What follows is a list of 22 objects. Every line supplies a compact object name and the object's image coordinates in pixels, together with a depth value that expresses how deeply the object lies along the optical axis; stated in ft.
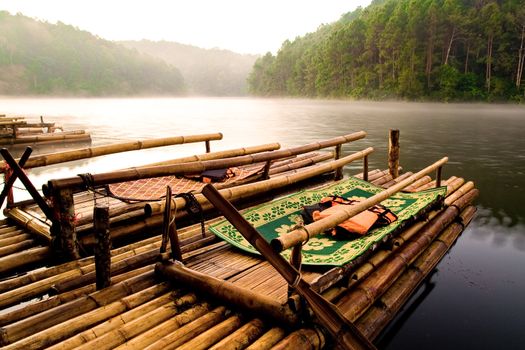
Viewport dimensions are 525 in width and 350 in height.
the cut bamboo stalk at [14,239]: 14.93
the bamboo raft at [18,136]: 51.72
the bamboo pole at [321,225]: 9.00
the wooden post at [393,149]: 27.73
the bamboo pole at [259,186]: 11.30
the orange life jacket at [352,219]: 14.32
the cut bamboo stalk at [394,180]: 26.47
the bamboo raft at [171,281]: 9.42
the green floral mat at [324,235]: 12.80
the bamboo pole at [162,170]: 12.53
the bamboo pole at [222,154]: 20.54
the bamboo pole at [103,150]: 15.66
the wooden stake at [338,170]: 24.60
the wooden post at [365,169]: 23.89
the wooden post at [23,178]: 13.84
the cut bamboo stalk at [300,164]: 25.53
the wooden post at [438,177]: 23.32
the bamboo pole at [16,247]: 14.28
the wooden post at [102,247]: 10.94
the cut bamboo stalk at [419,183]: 26.33
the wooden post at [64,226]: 12.85
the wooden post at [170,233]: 11.16
